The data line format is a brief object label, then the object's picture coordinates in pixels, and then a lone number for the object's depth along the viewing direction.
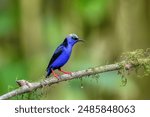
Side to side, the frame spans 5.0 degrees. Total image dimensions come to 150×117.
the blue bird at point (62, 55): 8.14
